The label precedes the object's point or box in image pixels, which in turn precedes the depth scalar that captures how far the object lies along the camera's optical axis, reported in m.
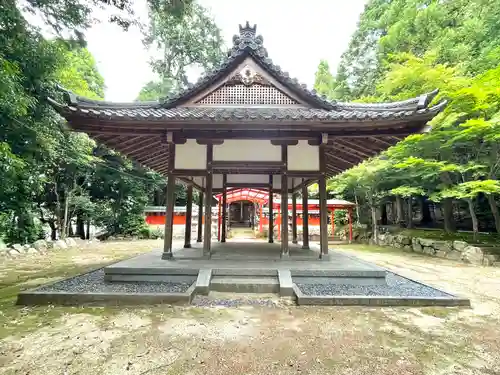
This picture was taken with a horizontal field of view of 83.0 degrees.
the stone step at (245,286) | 4.91
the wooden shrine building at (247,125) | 5.24
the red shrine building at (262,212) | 17.62
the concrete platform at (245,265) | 5.20
